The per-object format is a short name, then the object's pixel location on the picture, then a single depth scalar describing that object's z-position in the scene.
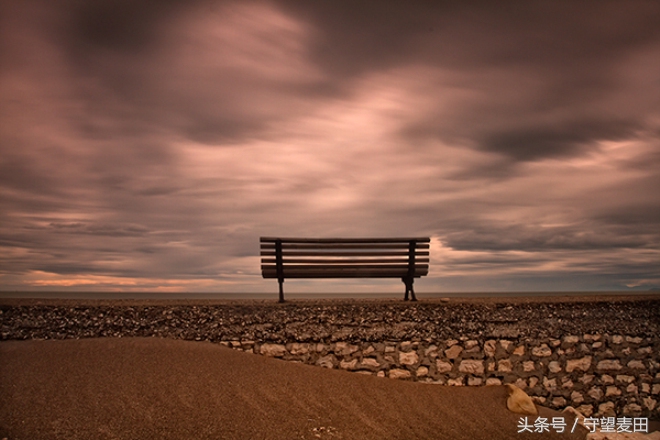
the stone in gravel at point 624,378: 8.09
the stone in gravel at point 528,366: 7.69
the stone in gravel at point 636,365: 8.18
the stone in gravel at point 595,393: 7.94
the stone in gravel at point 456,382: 7.35
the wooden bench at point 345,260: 9.30
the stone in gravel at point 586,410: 7.83
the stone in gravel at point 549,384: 7.73
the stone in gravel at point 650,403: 8.17
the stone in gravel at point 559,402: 7.75
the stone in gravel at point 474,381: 7.42
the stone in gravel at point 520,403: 6.96
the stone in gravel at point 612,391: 8.02
